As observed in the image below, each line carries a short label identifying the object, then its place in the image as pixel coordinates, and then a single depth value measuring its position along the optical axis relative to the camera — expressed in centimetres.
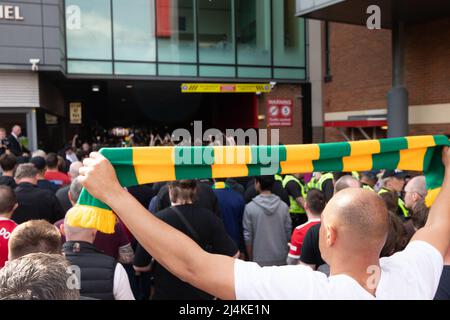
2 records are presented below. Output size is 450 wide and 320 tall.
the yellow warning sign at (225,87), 1576
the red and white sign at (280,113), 1655
